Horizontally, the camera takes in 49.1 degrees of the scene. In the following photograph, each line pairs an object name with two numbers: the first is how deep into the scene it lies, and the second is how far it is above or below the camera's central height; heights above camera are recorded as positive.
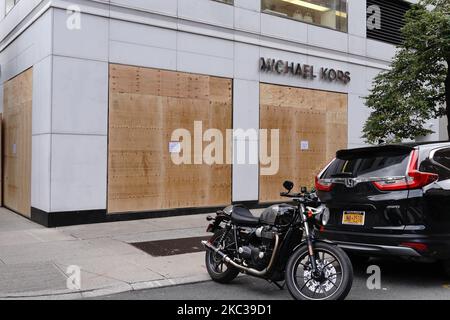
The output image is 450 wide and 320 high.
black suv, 5.54 -0.48
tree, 10.55 +1.81
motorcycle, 5.04 -0.99
